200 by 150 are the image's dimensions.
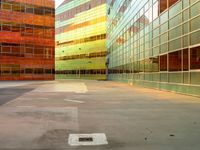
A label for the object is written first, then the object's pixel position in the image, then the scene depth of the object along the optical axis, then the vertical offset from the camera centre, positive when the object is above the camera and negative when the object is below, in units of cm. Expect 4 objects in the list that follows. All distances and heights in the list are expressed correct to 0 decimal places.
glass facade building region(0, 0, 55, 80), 3345 +685
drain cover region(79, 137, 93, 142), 410 -162
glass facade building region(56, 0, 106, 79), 4313 +930
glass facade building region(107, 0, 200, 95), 1146 +257
